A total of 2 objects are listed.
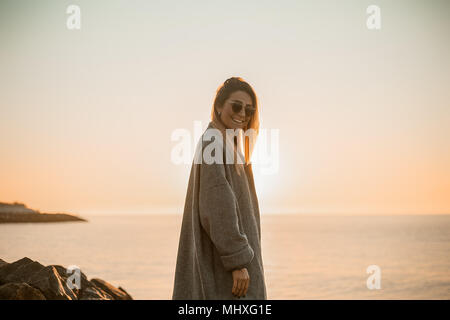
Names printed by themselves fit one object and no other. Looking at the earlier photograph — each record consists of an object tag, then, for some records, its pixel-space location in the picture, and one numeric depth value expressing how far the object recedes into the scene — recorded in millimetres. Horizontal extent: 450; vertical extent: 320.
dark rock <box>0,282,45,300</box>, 5305
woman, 2529
